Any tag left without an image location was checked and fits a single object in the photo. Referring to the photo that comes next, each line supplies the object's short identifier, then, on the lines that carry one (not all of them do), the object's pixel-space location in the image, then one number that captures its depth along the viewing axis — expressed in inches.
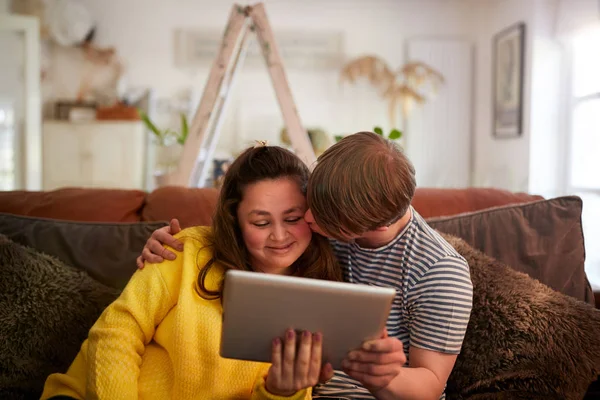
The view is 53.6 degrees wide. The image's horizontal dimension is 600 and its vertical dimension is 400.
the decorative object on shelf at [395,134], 121.3
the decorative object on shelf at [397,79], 210.2
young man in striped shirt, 42.3
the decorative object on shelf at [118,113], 200.5
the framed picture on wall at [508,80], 181.0
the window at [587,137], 151.3
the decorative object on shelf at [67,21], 208.2
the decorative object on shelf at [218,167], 107.9
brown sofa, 67.1
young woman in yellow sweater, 48.4
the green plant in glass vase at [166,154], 215.3
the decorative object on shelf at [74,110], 206.1
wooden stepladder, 96.9
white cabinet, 202.1
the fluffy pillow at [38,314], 57.4
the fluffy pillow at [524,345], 52.1
